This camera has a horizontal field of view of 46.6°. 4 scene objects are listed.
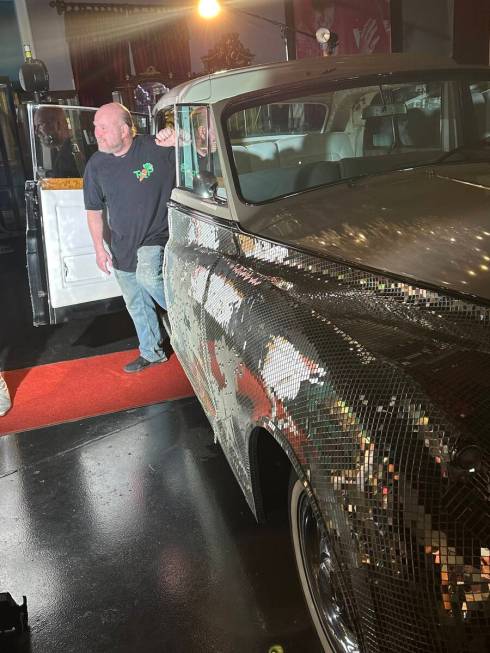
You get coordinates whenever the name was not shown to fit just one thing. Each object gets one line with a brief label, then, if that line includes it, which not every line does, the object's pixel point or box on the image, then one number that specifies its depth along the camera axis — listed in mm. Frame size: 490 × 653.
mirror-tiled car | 1102
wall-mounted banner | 9586
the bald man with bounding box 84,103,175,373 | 3711
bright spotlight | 7199
